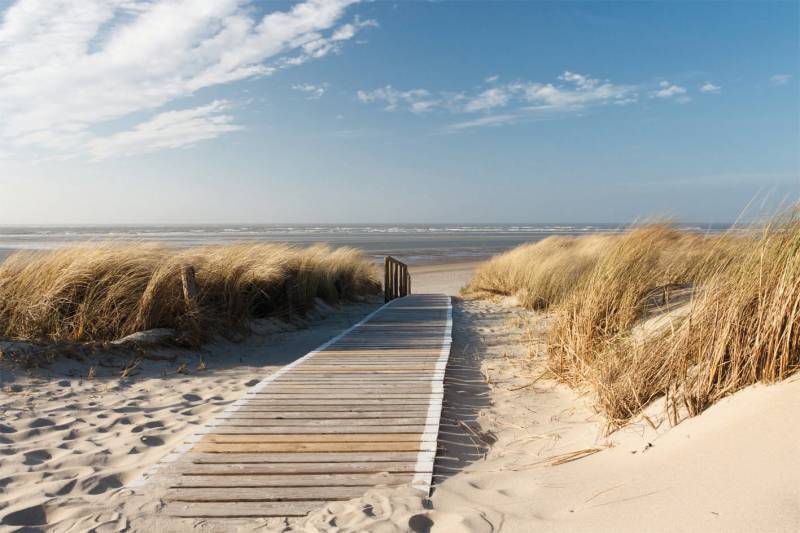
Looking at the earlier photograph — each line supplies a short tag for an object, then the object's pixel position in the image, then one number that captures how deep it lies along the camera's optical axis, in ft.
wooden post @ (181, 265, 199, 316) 21.08
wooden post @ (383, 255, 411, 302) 40.98
